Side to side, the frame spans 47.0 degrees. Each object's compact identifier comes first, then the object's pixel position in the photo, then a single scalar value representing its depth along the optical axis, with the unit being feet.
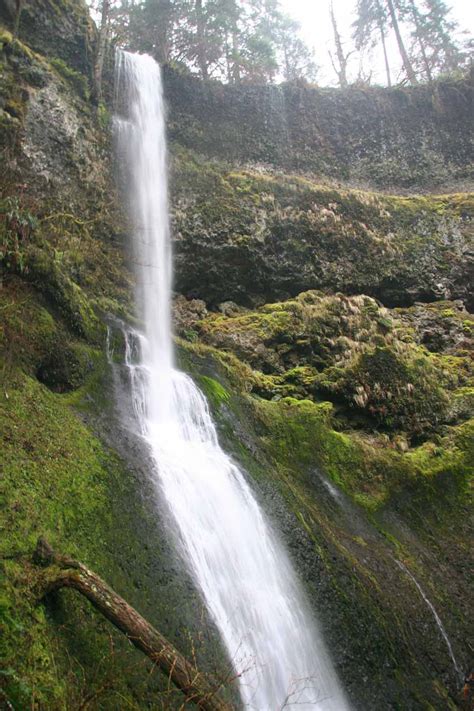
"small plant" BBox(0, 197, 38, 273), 23.26
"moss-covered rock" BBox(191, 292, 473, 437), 35.37
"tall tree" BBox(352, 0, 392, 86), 93.30
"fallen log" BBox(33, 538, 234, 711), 12.35
